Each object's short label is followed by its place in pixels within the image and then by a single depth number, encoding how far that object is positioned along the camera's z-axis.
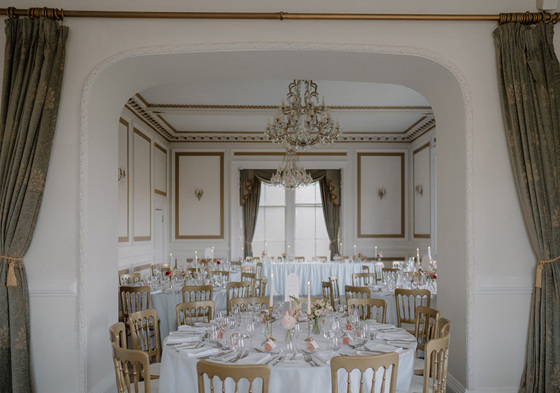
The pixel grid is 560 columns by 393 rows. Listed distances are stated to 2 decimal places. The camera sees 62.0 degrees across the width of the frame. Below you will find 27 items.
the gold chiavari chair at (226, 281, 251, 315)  6.46
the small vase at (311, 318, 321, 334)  3.81
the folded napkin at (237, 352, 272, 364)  3.17
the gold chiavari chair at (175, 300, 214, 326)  4.51
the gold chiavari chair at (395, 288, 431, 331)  5.58
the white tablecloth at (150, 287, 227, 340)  6.41
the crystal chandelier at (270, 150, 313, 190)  10.80
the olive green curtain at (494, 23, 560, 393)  4.19
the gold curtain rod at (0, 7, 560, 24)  4.25
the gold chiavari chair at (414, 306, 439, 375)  4.00
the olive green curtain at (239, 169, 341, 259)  12.91
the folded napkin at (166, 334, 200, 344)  3.65
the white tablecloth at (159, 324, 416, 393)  3.04
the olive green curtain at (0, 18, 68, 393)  4.04
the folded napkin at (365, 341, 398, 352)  3.46
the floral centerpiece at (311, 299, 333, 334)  3.72
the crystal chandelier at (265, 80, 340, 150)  7.02
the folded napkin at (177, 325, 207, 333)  3.98
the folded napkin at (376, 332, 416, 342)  3.74
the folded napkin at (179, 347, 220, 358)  3.33
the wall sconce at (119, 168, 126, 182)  8.51
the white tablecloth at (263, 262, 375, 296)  10.45
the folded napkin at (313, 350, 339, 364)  3.17
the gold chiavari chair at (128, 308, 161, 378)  3.94
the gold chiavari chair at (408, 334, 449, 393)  3.00
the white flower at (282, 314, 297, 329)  3.41
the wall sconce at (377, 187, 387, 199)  12.36
